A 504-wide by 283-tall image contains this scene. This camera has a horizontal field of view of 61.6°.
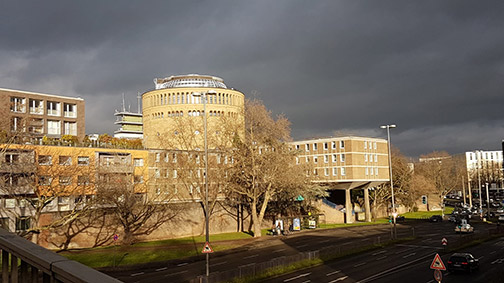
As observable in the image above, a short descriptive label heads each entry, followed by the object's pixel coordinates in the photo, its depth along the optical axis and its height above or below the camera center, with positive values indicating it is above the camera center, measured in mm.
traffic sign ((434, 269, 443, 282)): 23141 -5354
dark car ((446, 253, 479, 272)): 33125 -6833
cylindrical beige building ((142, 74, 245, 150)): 88438 +17352
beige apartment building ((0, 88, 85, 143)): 70312 +13395
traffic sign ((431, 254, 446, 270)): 23406 -4861
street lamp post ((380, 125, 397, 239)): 54609 +6666
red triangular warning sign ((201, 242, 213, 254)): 28312 -4469
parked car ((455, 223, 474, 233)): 61875 -7660
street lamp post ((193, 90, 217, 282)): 30000 +6569
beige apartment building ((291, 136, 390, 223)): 81375 +3422
